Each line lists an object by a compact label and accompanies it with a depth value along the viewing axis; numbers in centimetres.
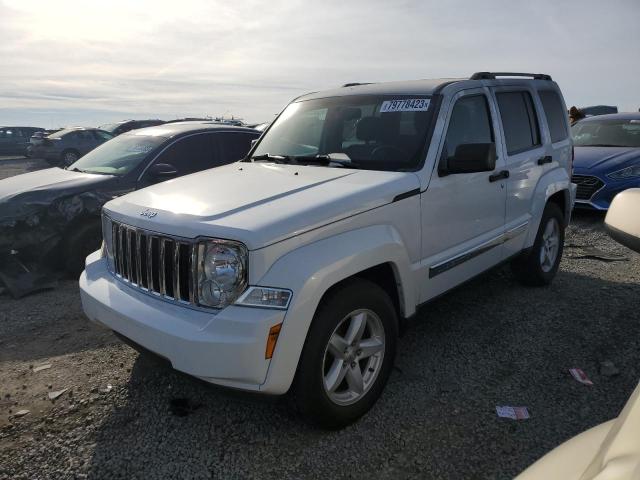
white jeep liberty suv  234
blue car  759
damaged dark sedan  512
